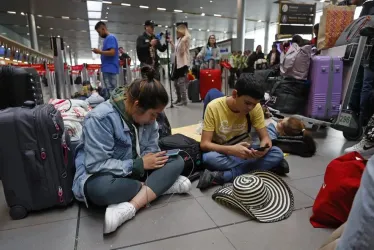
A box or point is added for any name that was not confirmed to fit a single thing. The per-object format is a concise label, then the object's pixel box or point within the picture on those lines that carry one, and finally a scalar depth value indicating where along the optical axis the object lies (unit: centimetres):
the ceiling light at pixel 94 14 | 1381
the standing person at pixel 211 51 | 729
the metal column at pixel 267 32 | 1797
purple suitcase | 305
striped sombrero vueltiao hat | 145
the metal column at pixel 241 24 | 1103
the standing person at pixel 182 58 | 486
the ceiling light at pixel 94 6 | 1212
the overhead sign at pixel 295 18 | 696
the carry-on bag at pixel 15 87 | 192
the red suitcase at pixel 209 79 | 552
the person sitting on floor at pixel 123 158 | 142
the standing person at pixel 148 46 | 470
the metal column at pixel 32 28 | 1378
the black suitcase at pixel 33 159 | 139
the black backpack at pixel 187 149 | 192
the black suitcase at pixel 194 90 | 564
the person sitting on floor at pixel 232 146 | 180
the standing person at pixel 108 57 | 405
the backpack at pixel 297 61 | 309
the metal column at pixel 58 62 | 357
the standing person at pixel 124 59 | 743
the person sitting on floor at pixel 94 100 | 274
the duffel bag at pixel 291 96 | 320
